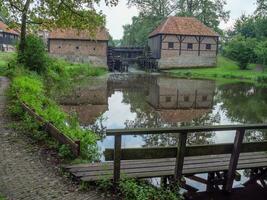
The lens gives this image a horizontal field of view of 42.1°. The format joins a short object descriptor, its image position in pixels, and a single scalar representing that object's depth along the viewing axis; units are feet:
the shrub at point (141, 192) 19.08
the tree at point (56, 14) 72.49
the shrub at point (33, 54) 78.48
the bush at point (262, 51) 141.54
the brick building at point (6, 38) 203.02
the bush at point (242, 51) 153.38
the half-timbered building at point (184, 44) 162.30
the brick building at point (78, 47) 154.92
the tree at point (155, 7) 200.34
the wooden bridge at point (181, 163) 19.88
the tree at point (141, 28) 202.94
